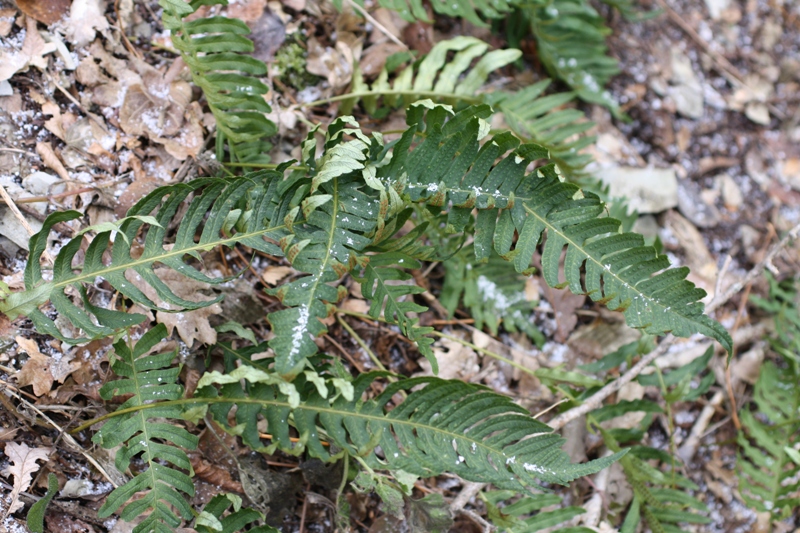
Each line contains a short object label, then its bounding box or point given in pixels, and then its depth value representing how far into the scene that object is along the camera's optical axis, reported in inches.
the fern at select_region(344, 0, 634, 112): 113.3
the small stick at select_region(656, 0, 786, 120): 139.9
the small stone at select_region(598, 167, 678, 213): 115.1
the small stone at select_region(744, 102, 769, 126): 137.3
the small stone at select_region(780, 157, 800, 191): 134.8
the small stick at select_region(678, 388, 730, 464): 102.8
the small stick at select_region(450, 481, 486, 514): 79.2
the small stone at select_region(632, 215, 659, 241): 114.7
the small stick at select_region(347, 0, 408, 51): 102.2
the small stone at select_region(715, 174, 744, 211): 127.1
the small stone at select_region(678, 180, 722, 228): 121.6
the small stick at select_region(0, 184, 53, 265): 71.7
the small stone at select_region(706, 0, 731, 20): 145.2
